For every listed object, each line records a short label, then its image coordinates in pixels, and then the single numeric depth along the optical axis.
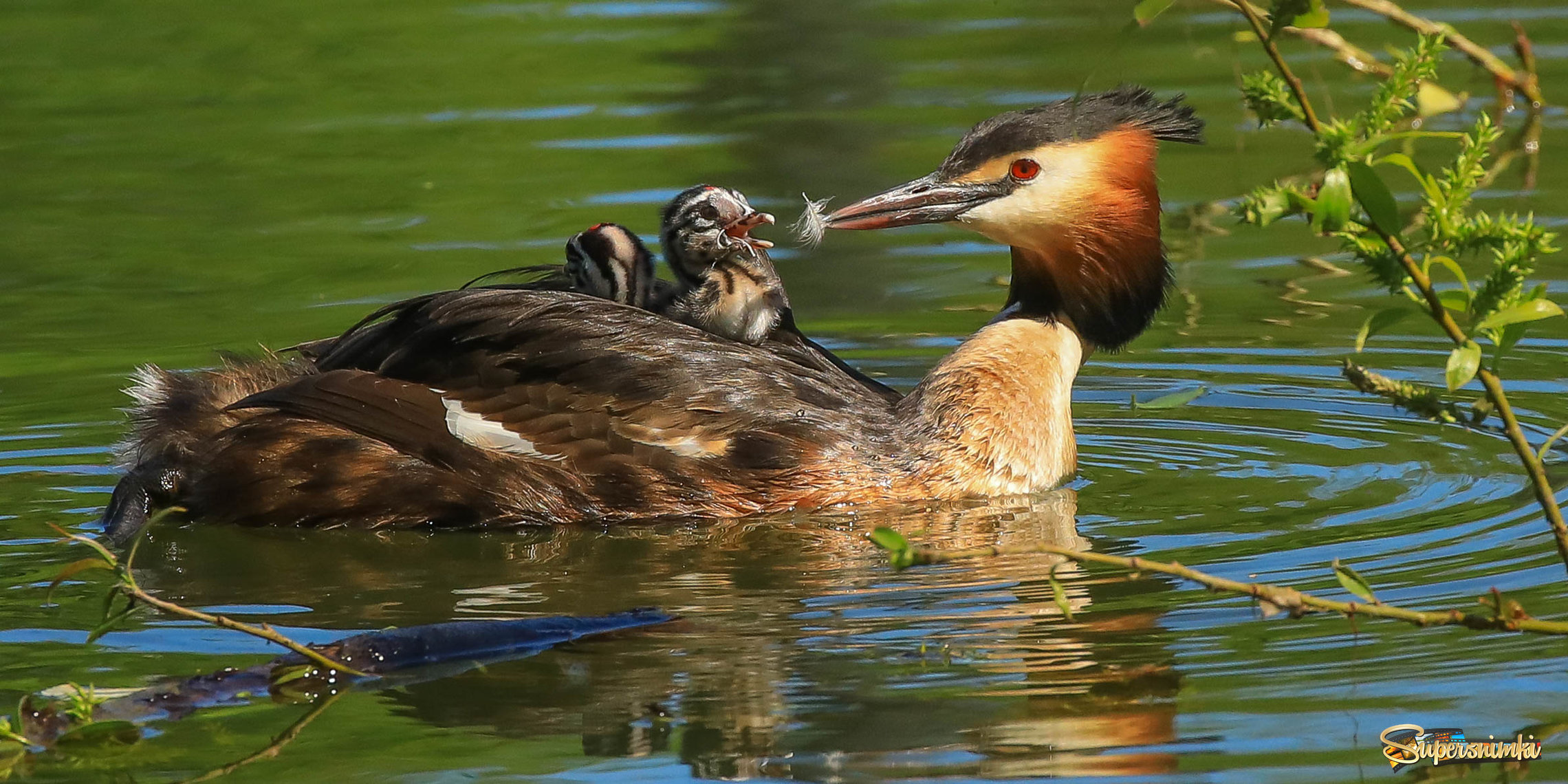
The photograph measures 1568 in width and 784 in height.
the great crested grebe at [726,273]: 15.45
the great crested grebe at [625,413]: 14.45
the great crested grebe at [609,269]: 15.76
